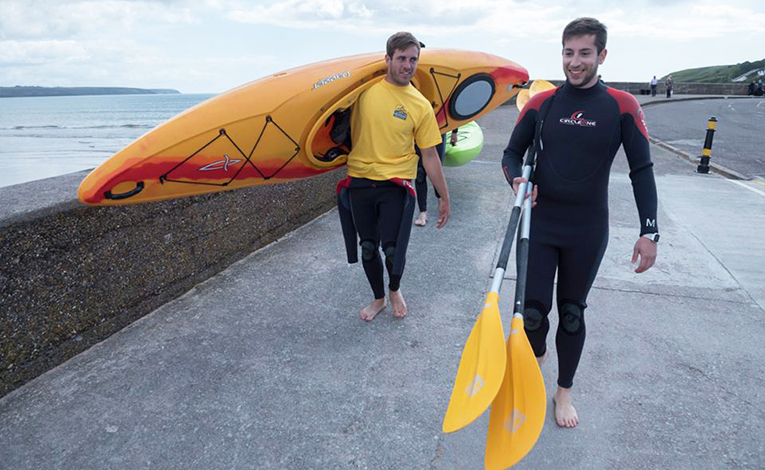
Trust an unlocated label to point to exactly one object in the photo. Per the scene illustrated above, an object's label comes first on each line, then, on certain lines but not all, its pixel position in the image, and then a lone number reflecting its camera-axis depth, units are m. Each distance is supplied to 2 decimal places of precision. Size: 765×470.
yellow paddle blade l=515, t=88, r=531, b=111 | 5.01
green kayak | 6.68
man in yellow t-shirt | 3.02
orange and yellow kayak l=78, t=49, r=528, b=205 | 2.89
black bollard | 8.41
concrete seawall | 2.56
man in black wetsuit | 2.24
